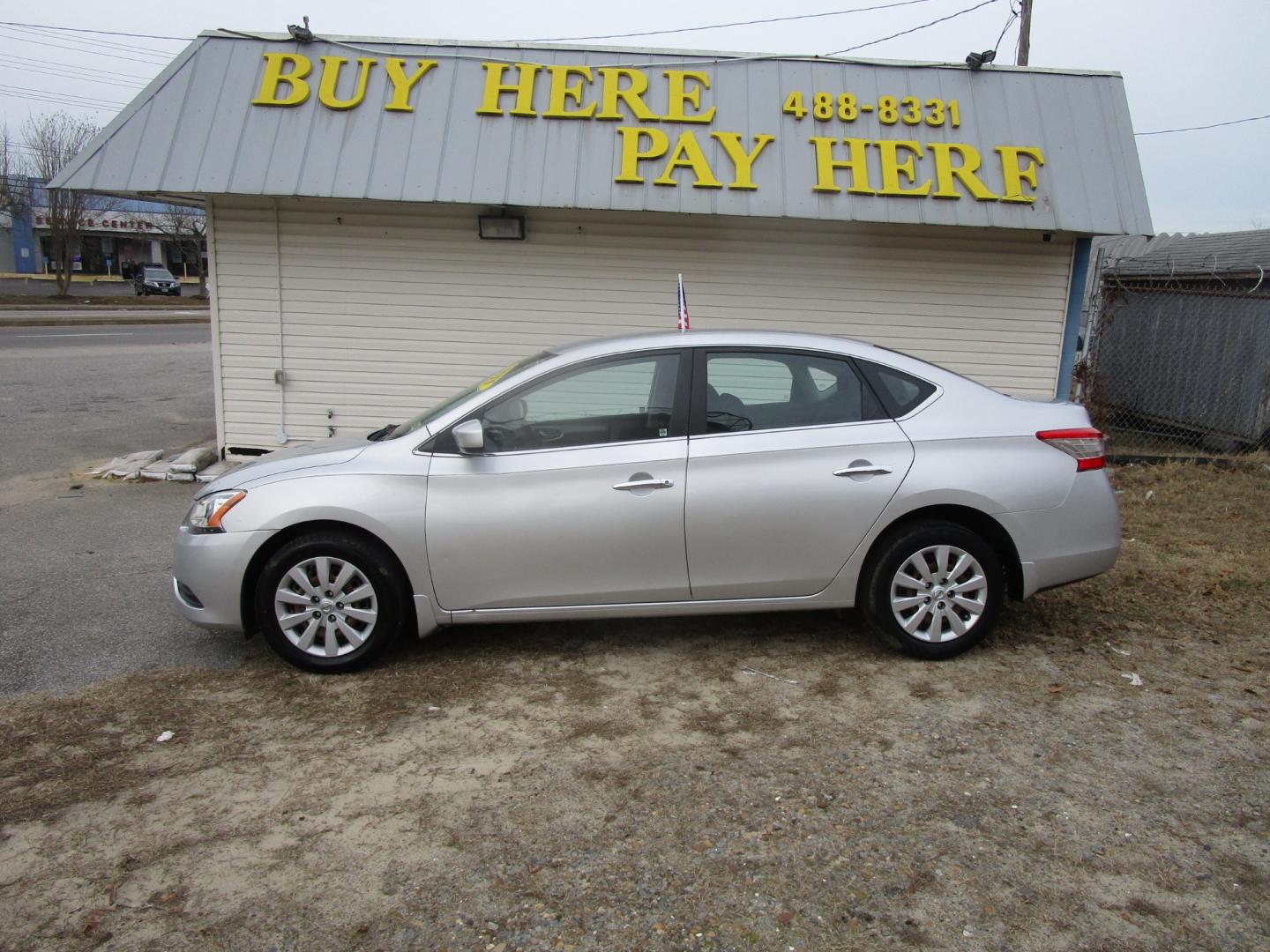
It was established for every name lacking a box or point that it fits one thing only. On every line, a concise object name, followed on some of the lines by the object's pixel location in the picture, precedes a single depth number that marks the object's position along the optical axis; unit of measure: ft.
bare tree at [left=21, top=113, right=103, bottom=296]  124.98
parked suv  144.46
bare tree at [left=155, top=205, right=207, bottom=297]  142.32
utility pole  47.26
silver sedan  15.19
